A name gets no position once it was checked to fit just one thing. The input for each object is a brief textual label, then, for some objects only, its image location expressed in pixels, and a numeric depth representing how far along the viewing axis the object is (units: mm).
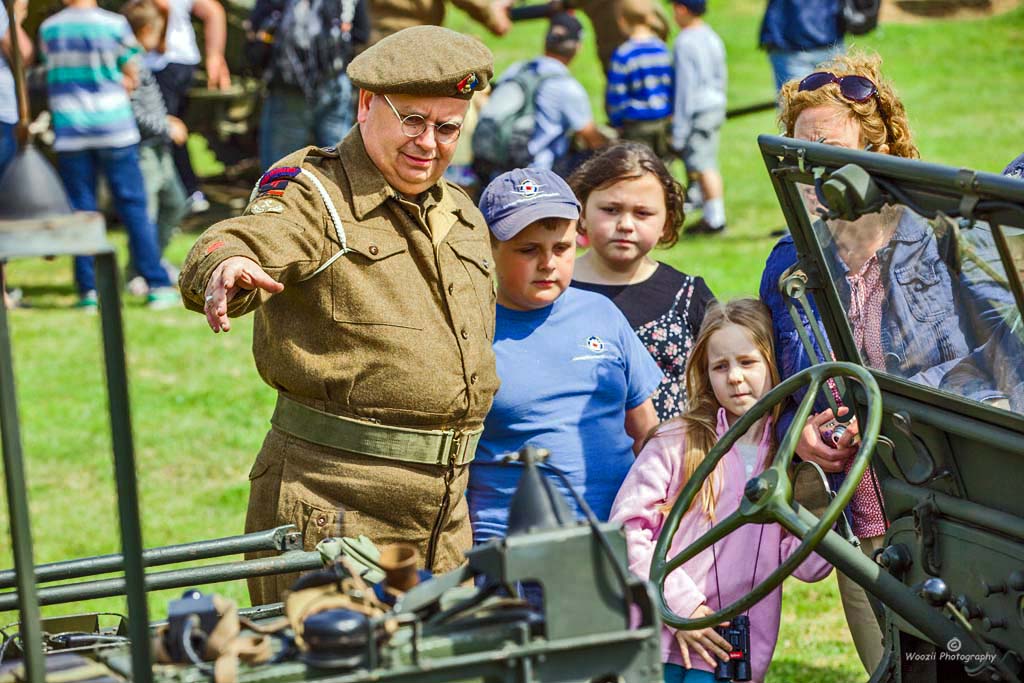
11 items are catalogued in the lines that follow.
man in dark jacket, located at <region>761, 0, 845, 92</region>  19609
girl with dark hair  7981
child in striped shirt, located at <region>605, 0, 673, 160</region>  19395
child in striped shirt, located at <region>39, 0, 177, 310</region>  16620
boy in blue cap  6994
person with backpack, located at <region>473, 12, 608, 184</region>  17292
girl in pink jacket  6780
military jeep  4262
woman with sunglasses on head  5635
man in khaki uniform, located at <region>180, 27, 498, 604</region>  6111
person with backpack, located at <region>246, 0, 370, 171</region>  17678
